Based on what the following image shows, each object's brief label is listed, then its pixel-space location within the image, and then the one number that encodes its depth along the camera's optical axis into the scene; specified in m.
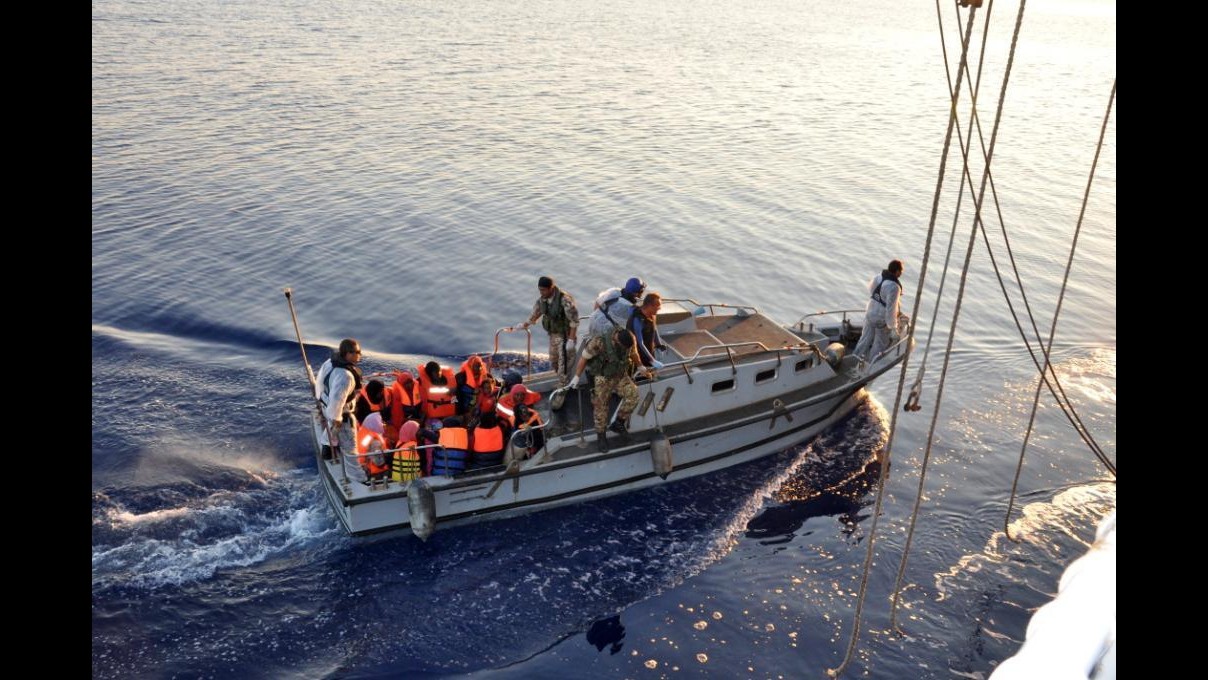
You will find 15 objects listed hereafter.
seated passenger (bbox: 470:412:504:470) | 12.12
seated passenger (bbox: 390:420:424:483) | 11.84
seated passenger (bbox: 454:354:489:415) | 12.66
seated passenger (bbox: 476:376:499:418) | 12.23
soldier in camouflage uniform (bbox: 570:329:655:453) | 12.24
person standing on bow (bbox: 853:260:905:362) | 14.29
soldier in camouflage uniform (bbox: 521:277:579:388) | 13.59
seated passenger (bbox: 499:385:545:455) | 12.23
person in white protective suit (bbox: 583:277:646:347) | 12.82
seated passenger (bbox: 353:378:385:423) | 12.07
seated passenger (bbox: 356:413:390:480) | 11.80
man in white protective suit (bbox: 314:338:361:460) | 11.67
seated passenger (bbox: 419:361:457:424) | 12.41
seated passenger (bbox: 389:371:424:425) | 12.43
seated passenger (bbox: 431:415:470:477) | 11.92
